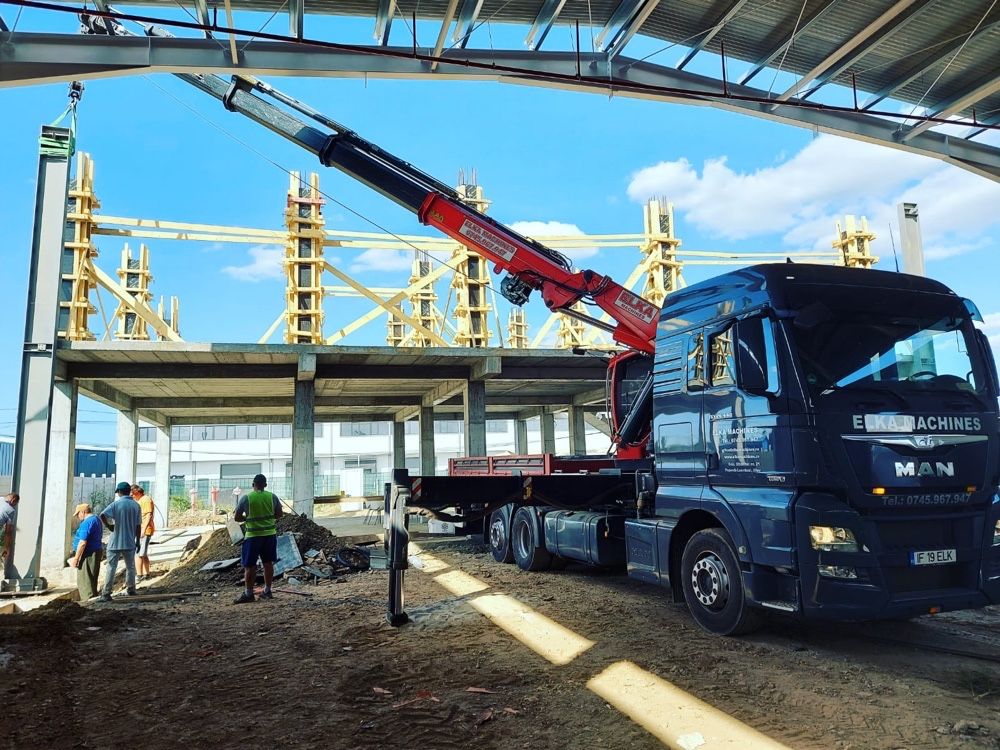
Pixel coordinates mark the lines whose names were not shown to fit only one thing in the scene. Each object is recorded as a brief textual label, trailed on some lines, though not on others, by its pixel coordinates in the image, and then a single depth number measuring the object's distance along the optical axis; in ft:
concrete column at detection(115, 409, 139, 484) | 80.33
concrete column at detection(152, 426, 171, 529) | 88.63
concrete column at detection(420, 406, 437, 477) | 80.07
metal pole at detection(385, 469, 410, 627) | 25.35
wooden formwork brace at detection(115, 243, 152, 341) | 75.92
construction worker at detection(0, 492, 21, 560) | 40.27
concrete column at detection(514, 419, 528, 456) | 109.81
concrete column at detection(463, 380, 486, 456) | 63.72
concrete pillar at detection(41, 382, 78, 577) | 51.88
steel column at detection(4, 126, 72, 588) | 43.93
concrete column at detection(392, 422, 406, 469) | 104.12
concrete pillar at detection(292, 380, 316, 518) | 60.64
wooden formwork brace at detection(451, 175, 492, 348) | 63.77
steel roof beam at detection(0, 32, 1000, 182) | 26.50
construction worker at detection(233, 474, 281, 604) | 32.22
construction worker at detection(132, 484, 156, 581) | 43.70
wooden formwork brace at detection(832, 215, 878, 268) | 77.46
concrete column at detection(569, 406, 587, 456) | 86.89
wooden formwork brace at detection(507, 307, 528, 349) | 135.64
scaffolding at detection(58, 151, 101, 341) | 54.03
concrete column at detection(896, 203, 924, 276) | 42.73
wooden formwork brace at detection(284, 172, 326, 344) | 59.21
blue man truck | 18.07
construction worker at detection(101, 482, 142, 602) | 34.01
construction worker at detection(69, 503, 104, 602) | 34.81
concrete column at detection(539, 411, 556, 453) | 96.63
